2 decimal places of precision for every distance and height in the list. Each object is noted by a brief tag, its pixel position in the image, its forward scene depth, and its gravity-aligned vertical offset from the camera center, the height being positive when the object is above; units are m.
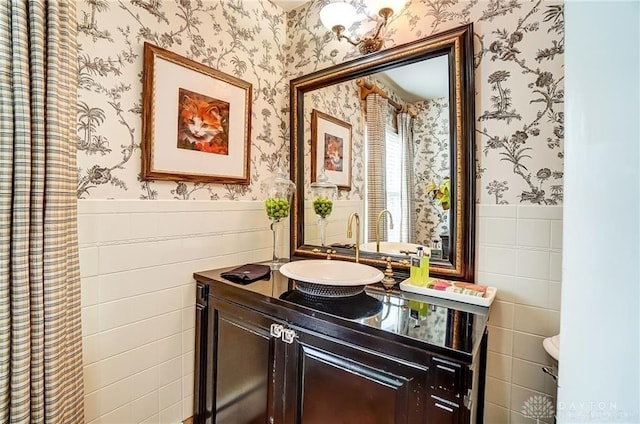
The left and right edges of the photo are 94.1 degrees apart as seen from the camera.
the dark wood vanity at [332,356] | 0.80 -0.47
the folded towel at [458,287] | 1.13 -0.30
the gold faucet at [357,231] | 1.51 -0.10
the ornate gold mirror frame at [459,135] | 1.25 +0.33
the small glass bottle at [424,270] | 1.23 -0.24
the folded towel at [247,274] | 1.36 -0.30
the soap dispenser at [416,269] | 1.24 -0.24
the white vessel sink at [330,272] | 1.11 -0.26
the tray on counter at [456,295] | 1.08 -0.31
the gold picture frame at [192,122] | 1.33 +0.44
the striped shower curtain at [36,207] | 0.90 +0.01
